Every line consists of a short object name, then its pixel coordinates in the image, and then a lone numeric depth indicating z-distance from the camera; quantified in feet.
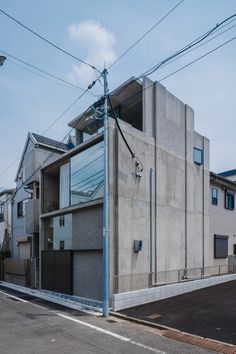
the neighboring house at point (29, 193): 64.75
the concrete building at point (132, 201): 42.68
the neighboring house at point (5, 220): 96.55
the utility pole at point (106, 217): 36.47
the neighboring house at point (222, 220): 68.03
